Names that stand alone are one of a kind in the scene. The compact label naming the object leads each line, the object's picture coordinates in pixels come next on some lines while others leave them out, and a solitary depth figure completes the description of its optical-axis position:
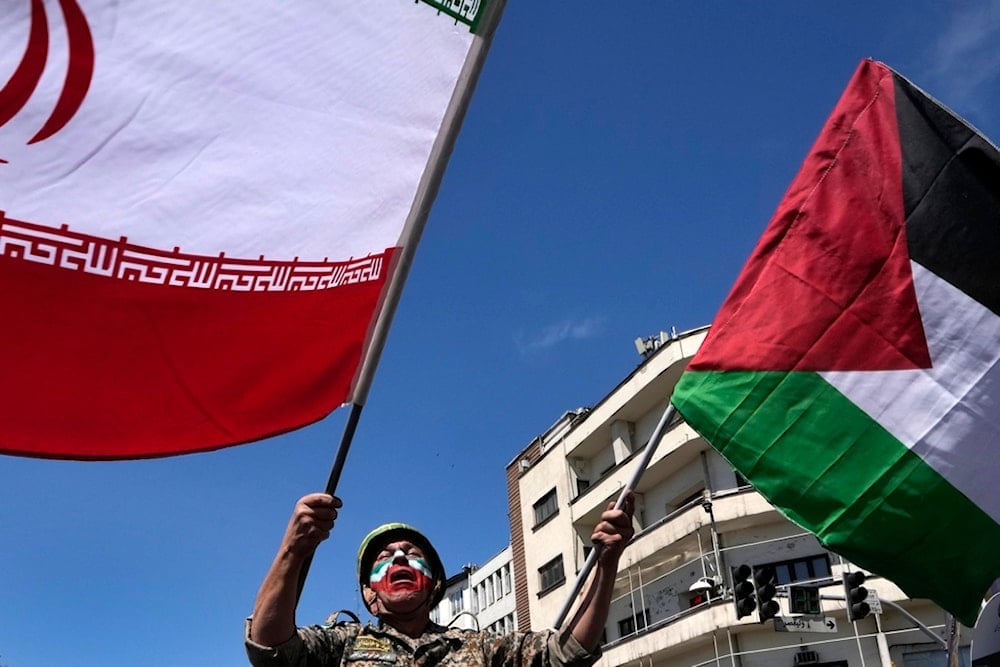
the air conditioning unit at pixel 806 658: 24.39
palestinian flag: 4.37
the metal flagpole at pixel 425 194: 3.33
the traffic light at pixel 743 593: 16.55
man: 2.96
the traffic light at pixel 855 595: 17.16
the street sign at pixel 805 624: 18.73
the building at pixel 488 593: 48.59
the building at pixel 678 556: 23.95
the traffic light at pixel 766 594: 16.58
